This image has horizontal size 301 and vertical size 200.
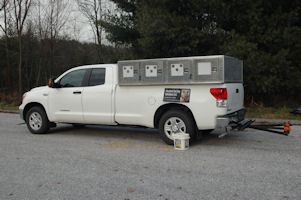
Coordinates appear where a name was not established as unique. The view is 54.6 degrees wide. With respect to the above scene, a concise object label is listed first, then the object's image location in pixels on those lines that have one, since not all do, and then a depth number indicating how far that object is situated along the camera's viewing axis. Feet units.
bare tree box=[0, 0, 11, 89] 76.31
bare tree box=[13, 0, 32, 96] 75.46
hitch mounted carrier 21.91
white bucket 20.94
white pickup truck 21.07
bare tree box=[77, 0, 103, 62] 88.07
